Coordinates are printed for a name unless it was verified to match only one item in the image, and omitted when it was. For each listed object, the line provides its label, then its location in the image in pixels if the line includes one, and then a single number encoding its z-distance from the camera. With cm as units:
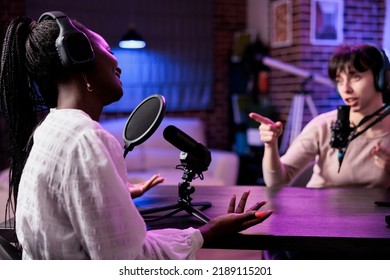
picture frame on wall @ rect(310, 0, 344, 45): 442
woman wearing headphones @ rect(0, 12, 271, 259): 84
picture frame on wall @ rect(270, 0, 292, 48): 461
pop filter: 113
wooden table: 107
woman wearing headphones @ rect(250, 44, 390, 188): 177
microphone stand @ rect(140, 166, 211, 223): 126
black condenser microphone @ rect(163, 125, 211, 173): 119
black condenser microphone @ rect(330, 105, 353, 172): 165
